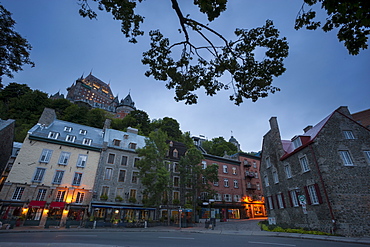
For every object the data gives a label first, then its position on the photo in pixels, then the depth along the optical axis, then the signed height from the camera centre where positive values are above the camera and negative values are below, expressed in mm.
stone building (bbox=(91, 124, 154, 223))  26609 +3419
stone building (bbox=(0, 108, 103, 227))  23234 +4058
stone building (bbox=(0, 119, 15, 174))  24789 +9125
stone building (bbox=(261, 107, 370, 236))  14891 +2829
